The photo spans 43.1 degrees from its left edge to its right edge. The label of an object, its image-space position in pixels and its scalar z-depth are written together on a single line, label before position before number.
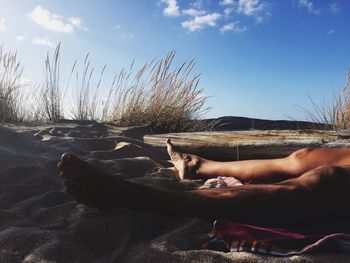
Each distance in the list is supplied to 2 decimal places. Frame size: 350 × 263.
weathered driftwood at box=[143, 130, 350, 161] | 2.81
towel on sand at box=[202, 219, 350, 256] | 1.30
